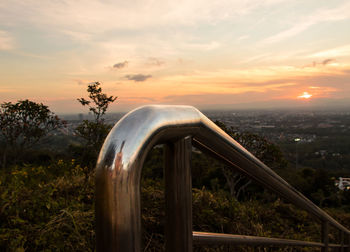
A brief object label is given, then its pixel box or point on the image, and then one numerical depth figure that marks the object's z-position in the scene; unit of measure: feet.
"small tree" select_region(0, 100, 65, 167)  23.48
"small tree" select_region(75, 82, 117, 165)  26.81
